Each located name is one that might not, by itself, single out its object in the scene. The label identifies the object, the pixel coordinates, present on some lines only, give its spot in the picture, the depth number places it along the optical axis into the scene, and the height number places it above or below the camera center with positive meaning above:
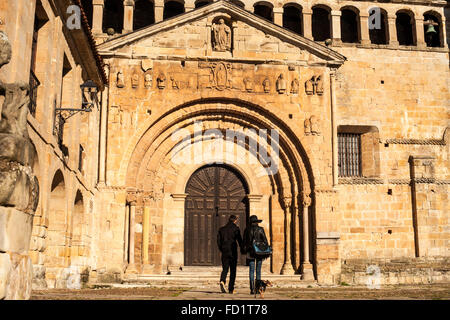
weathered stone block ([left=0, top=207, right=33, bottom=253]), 4.90 +0.15
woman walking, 10.20 +0.07
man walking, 10.52 -0.05
